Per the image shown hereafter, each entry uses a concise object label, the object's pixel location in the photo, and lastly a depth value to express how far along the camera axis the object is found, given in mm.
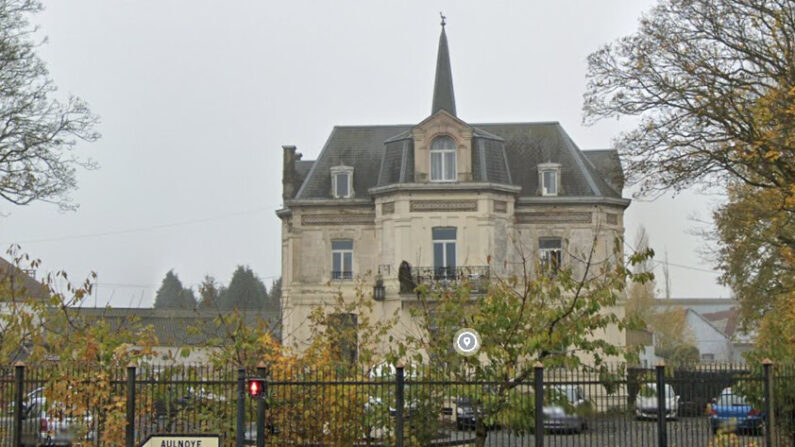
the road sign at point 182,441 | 14453
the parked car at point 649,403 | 16973
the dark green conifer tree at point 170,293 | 105138
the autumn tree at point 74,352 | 16641
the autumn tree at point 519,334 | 16719
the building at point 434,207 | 41156
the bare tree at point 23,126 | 26500
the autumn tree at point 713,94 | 21422
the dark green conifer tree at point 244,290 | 92125
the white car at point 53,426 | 16847
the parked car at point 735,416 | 18094
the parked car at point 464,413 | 17312
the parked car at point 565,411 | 16875
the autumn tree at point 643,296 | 70912
